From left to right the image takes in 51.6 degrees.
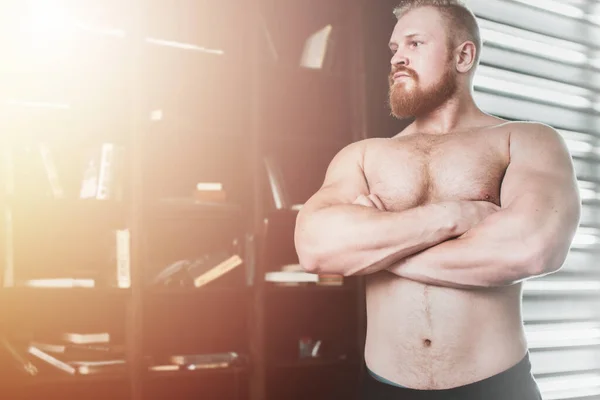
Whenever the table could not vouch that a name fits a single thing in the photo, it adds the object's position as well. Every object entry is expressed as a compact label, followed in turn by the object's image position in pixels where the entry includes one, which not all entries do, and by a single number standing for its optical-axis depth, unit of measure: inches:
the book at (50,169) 90.4
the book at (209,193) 101.7
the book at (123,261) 92.0
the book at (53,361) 86.3
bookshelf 91.6
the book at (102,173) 92.8
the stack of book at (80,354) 86.7
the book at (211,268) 97.9
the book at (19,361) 84.8
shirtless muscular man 58.9
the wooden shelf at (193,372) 93.2
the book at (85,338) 89.7
